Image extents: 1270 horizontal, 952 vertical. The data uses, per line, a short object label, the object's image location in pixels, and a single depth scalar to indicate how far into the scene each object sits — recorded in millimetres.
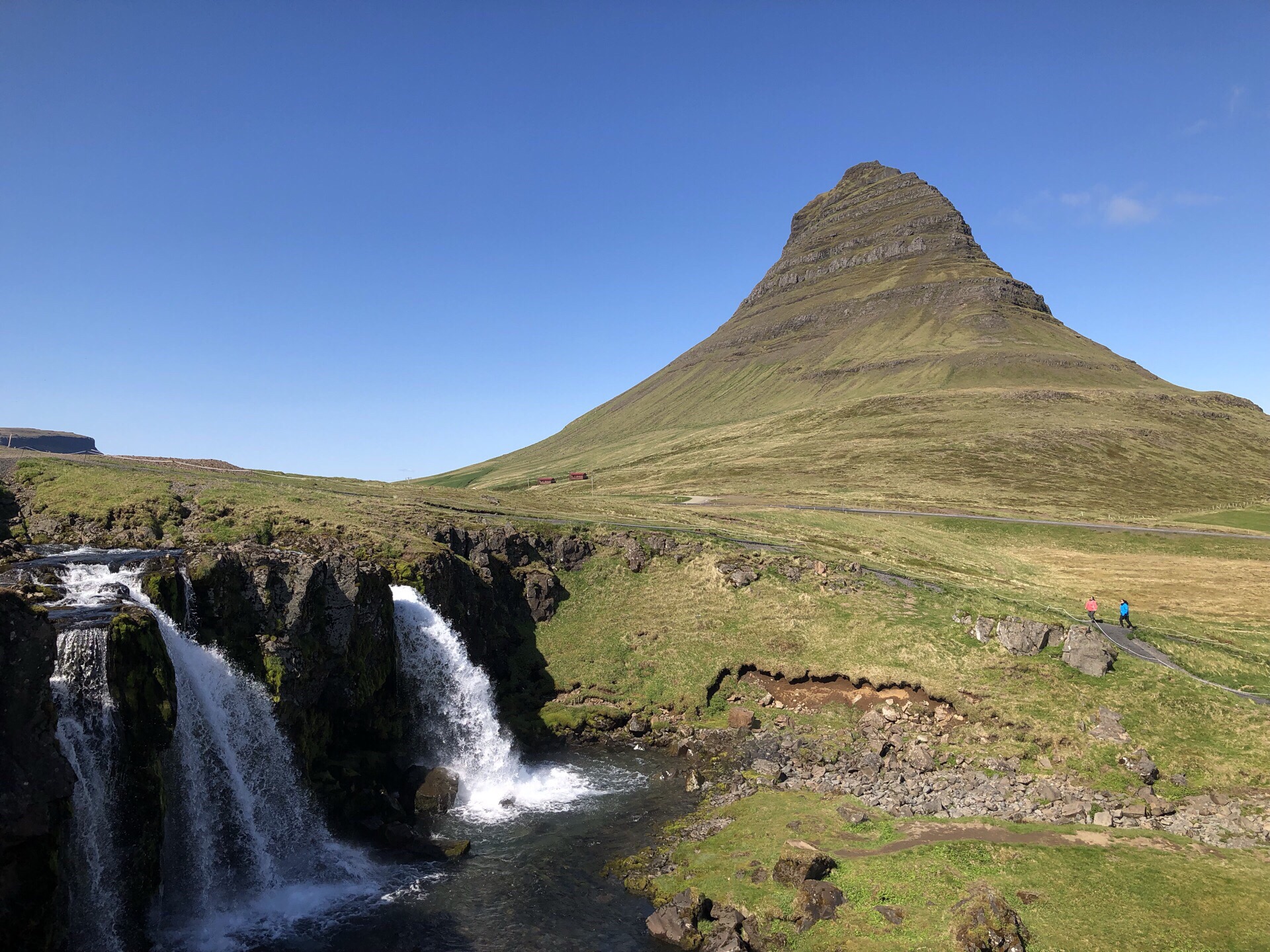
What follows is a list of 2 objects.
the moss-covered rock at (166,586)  29969
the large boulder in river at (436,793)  36594
